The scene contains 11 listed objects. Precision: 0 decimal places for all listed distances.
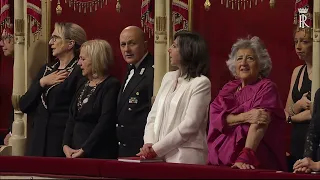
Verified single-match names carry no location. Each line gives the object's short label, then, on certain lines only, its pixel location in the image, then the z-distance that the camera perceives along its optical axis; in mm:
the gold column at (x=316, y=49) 10911
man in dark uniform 11610
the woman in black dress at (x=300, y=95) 11034
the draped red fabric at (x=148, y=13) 12610
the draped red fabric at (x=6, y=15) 13898
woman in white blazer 10213
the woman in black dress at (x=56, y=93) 12632
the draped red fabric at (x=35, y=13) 13711
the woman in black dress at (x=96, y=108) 11660
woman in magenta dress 9868
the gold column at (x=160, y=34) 12171
